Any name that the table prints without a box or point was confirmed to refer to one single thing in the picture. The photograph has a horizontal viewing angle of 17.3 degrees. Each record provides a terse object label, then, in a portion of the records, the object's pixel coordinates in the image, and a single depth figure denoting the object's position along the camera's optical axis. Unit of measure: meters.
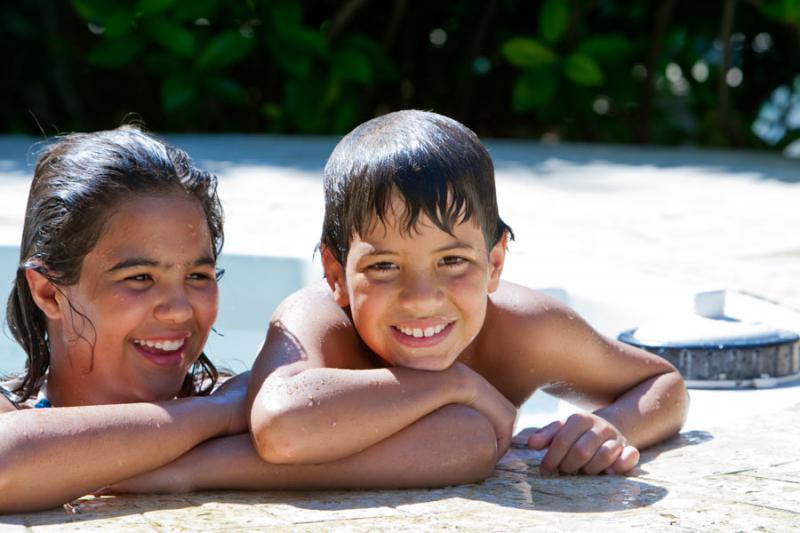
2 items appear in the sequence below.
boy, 3.83
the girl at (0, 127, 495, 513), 3.71
